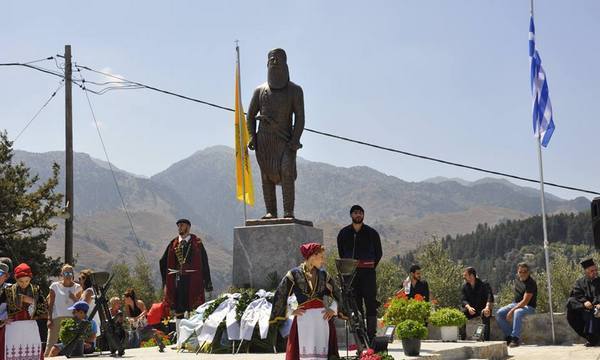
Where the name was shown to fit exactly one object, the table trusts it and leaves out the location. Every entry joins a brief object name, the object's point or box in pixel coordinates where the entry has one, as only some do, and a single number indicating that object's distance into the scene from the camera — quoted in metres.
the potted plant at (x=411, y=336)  11.21
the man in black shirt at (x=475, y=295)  16.33
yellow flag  19.43
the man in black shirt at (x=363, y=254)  12.03
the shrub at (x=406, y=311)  12.66
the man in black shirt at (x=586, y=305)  14.74
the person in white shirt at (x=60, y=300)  14.06
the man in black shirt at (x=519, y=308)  15.88
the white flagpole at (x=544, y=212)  15.74
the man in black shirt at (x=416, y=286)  16.34
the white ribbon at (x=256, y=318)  11.91
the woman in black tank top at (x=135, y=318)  16.05
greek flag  17.16
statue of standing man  14.11
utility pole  23.44
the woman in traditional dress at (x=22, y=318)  10.40
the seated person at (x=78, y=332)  12.47
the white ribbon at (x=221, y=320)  12.18
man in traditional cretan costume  14.66
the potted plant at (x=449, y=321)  14.58
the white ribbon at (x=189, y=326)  12.74
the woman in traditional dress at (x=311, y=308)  9.76
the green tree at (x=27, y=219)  30.06
